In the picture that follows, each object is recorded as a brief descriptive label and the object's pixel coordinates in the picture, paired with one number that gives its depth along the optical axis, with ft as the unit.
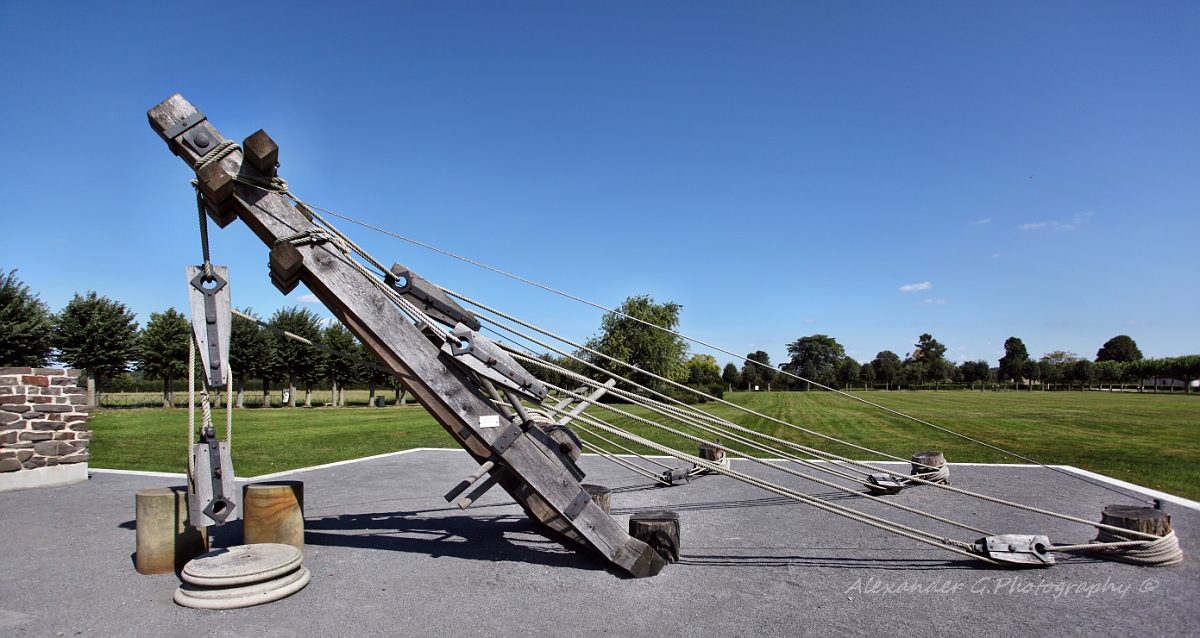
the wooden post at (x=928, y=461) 26.66
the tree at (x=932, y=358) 320.70
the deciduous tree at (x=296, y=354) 126.52
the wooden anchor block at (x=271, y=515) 17.53
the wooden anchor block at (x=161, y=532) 16.12
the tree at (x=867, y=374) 317.63
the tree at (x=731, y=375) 318.02
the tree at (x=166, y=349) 117.60
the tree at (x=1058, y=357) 352.14
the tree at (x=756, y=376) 289.53
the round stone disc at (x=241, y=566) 14.01
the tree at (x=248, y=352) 120.06
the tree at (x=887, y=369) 309.01
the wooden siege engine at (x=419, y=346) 13.96
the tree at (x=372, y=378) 128.19
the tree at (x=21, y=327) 77.36
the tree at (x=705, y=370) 275.59
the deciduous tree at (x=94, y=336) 101.60
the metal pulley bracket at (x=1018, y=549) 16.19
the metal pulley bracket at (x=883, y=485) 24.66
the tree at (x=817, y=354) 373.40
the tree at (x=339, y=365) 132.05
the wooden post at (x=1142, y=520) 16.98
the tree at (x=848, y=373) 326.53
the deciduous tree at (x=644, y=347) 140.87
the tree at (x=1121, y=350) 333.42
